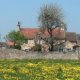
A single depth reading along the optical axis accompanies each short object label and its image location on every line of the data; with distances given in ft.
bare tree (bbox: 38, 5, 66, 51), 366.22
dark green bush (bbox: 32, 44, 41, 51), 342.56
